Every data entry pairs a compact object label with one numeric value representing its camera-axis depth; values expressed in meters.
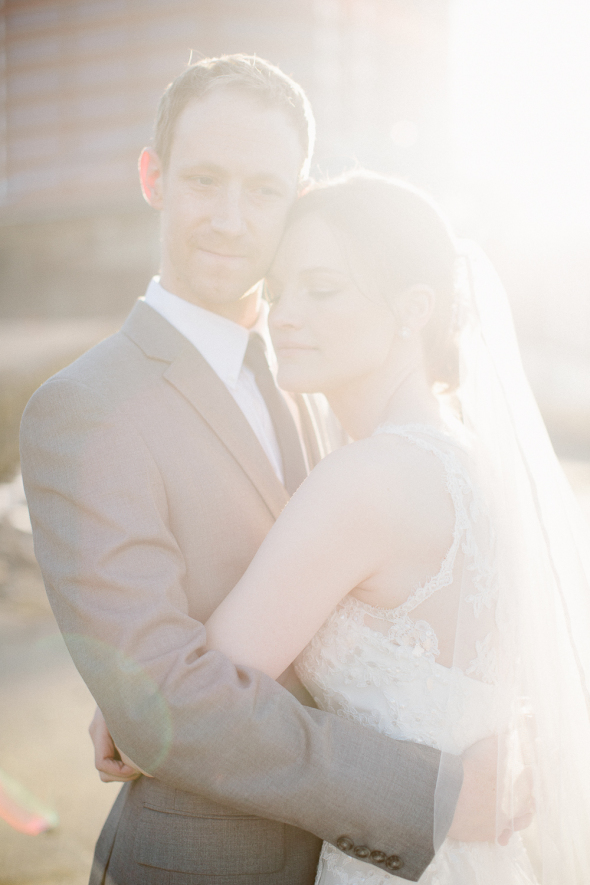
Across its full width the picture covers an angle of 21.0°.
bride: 1.23
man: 1.18
